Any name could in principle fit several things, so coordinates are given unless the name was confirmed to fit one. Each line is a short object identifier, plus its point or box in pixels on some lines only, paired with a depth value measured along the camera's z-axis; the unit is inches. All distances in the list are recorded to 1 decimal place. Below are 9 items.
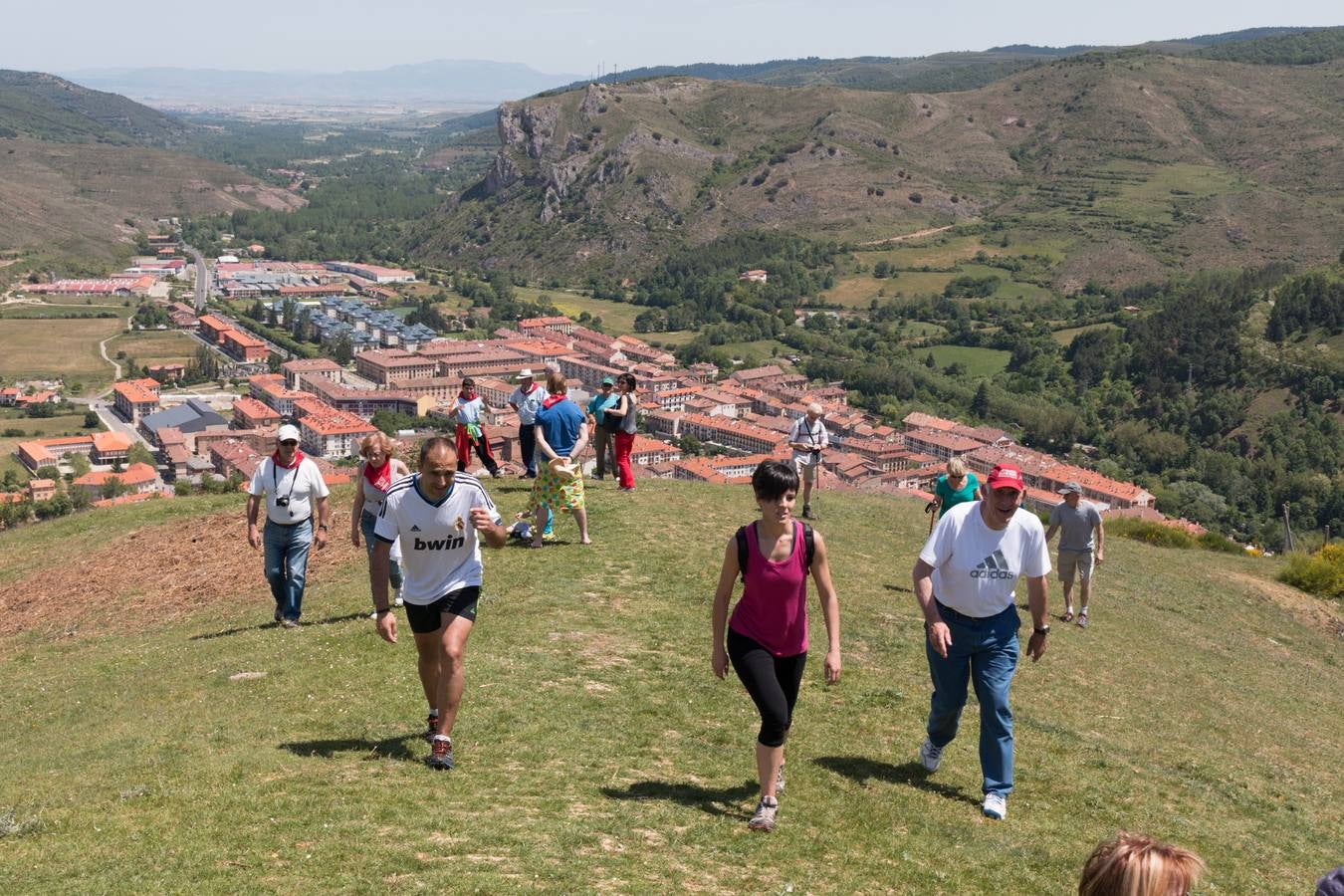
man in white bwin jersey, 320.8
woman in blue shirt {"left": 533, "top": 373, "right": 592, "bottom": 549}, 595.2
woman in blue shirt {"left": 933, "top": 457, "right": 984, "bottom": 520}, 566.9
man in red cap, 330.3
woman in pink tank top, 293.4
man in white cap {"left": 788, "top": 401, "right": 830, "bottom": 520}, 725.3
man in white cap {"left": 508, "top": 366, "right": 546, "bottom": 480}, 678.5
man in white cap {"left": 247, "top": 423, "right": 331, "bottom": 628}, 500.4
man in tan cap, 654.5
